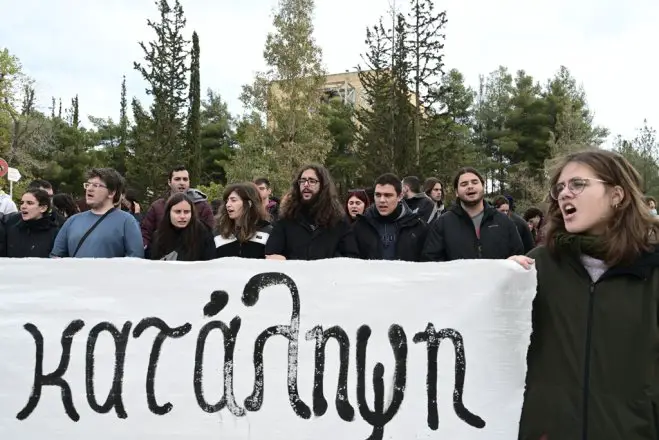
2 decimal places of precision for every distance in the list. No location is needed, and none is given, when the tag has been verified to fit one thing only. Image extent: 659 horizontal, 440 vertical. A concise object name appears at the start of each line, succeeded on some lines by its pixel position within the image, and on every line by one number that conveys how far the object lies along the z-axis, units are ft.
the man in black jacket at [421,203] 17.93
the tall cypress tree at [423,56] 78.89
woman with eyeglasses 6.03
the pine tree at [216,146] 129.98
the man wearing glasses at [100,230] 12.25
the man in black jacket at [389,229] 13.46
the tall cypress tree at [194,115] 100.11
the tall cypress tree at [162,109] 80.69
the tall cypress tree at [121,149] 133.39
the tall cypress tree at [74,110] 194.49
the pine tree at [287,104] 95.45
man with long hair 12.87
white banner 8.14
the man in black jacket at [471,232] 12.90
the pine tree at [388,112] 72.95
